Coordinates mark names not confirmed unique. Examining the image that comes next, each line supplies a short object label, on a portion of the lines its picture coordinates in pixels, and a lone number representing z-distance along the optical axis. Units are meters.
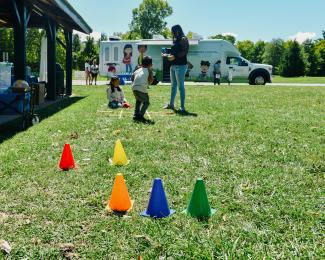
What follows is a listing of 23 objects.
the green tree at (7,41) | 37.69
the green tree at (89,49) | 81.44
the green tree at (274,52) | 93.25
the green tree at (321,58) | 65.81
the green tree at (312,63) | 64.50
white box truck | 29.70
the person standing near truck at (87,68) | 27.68
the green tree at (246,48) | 114.94
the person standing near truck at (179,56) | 10.47
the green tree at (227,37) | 121.81
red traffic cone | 4.82
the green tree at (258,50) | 112.43
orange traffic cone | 3.47
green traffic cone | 3.33
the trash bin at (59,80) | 16.36
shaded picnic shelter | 10.62
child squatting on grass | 11.98
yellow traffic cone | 4.97
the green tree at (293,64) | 60.30
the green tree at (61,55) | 46.09
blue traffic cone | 3.35
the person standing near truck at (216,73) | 28.89
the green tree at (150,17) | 98.69
